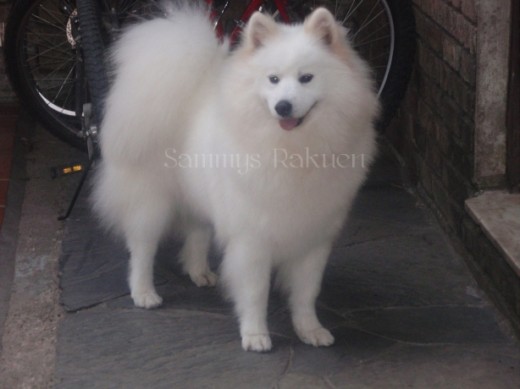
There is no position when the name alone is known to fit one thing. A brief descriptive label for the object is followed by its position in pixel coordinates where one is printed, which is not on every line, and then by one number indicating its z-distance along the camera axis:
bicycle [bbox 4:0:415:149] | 4.35
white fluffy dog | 2.90
